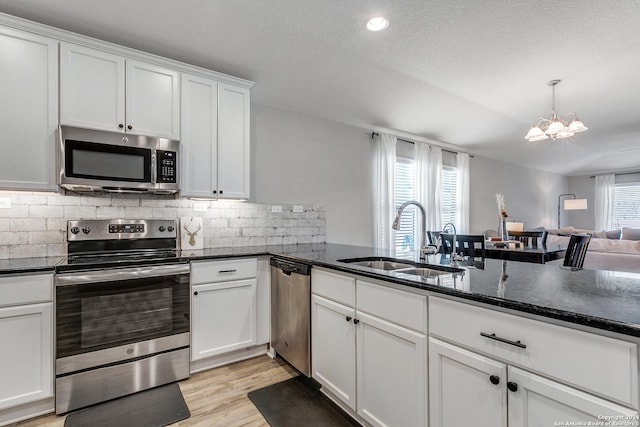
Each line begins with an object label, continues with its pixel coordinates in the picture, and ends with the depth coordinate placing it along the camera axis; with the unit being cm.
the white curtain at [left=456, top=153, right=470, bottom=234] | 553
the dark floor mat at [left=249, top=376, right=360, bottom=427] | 184
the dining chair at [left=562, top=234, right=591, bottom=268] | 266
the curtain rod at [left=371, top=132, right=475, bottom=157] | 428
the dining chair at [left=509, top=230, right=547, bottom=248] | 407
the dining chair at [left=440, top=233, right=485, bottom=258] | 296
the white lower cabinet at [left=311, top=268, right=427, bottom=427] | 142
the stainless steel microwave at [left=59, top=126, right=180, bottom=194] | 208
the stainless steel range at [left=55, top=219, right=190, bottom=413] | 193
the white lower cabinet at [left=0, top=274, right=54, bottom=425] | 177
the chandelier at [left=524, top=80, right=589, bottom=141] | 343
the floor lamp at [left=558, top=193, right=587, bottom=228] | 770
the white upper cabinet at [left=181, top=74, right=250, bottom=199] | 256
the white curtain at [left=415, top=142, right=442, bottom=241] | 485
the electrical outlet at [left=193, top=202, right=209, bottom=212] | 287
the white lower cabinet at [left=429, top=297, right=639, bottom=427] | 87
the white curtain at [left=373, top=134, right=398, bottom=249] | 424
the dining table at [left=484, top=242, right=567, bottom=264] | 308
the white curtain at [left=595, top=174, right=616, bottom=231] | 857
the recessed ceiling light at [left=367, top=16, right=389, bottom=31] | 207
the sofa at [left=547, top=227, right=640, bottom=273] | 395
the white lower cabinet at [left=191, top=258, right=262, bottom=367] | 237
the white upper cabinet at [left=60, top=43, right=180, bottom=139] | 212
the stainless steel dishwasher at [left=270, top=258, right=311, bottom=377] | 220
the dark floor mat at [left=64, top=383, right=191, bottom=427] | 184
